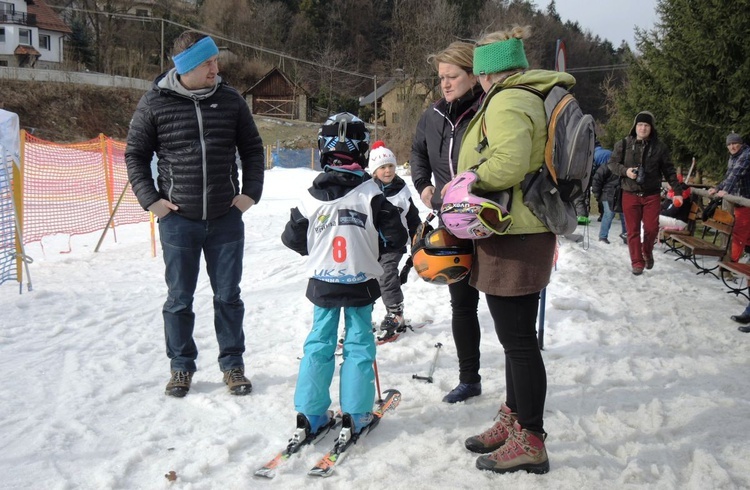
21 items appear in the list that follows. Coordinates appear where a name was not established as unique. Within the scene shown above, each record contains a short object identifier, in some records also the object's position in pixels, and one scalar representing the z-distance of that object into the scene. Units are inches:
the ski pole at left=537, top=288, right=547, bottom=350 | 189.3
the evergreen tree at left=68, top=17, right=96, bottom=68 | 2276.1
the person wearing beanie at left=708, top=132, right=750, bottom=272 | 307.7
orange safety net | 418.6
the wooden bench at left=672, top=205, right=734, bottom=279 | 336.8
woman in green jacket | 108.7
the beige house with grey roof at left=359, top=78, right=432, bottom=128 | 1944.9
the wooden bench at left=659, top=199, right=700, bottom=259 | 417.1
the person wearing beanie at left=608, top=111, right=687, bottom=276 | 309.6
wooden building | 2293.3
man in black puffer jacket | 153.4
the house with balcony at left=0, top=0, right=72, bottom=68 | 2084.2
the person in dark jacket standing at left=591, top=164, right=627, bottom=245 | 443.2
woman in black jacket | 146.3
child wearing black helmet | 131.6
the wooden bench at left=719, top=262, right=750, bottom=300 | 252.0
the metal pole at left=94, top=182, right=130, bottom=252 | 362.4
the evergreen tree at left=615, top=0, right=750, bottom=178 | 457.1
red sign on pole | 226.1
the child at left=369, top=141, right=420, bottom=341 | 207.2
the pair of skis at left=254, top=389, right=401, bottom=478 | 118.0
